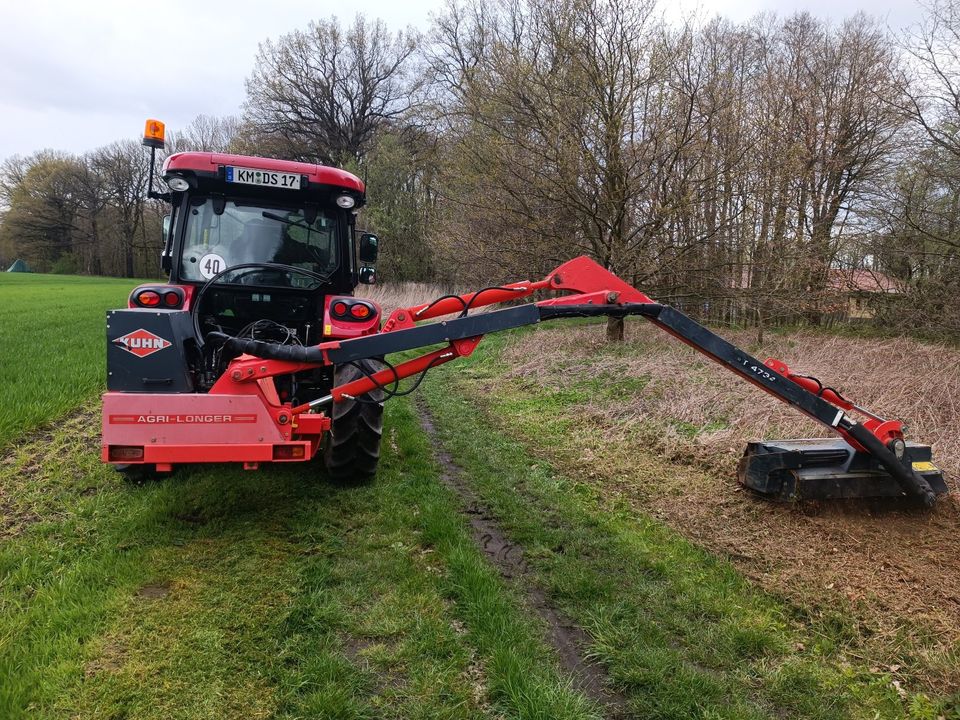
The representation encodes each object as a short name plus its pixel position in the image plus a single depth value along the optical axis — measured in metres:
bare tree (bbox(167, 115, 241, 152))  47.81
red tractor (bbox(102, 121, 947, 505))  3.44
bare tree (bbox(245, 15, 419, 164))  32.03
